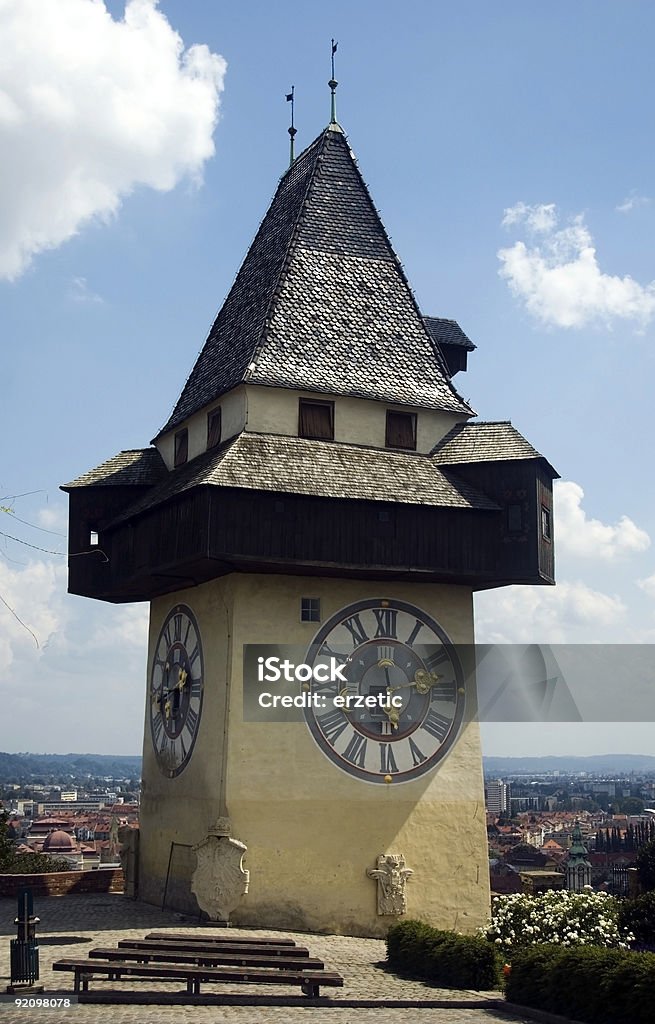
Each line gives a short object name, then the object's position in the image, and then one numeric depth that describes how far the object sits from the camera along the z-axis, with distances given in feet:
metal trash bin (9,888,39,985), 49.19
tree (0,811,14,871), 122.21
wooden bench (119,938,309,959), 52.36
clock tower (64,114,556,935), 73.15
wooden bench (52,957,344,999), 48.67
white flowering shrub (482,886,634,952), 64.44
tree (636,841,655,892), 132.46
